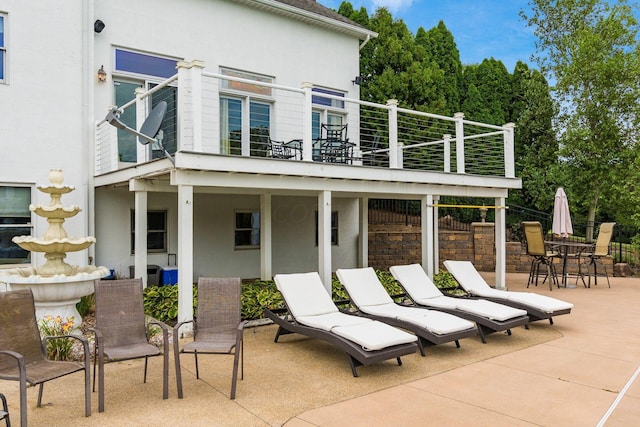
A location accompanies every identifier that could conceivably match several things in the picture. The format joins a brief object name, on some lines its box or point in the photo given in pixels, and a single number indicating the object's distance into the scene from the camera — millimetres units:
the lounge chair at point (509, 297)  8242
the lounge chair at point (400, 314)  6695
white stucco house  8750
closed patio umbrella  13047
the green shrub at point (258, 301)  8539
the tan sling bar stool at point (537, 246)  12491
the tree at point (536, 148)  19266
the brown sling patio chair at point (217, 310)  5866
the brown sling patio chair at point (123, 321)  5086
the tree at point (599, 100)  16781
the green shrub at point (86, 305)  8547
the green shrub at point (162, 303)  8197
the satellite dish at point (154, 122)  7402
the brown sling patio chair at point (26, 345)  4453
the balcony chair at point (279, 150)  10855
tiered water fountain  7195
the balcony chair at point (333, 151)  9895
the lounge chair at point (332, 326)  5836
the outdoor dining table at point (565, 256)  12666
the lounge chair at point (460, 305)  7504
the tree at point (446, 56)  21031
